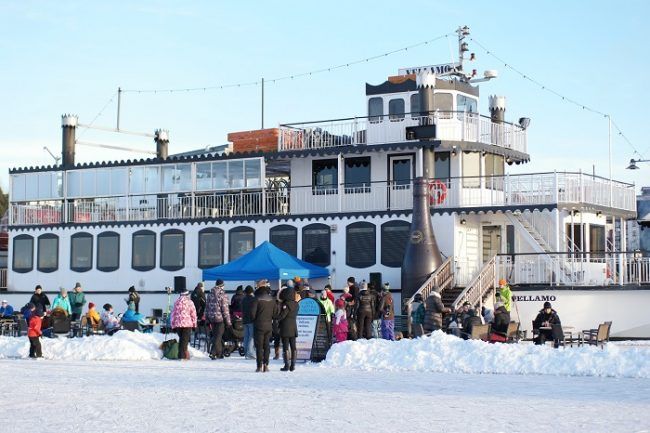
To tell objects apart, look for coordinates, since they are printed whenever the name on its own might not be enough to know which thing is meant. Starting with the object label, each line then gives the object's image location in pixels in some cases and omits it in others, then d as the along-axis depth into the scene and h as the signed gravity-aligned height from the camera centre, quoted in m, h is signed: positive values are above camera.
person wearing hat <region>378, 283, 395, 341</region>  23.48 -0.75
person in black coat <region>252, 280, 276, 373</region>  17.94 -0.71
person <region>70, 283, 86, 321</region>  30.30 -0.58
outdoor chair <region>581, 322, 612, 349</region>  21.23 -1.06
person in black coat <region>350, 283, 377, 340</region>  22.44 -0.63
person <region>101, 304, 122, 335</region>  25.02 -0.97
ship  27.36 +2.04
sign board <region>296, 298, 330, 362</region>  20.78 -1.02
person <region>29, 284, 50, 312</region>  27.17 -0.43
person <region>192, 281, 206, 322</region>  26.36 -0.48
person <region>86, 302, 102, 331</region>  25.92 -0.90
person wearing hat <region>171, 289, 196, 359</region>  20.58 -0.70
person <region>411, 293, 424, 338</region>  22.84 -0.76
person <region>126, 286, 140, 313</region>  29.19 -0.40
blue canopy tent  27.48 +0.38
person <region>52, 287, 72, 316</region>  27.14 -0.53
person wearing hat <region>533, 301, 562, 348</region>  21.55 -0.82
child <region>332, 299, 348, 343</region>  21.53 -0.85
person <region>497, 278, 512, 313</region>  24.73 -0.25
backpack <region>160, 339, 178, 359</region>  21.45 -1.34
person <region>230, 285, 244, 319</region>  23.67 -0.50
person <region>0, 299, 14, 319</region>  28.84 -0.82
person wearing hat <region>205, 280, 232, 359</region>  21.17 -0.66
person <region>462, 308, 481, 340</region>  22.23 -0.85
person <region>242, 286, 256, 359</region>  20.89 -0.80
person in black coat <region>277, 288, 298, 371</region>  18.20 -0.67
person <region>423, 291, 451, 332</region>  22.92 -0.64
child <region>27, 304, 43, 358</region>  21.20 -1.03
